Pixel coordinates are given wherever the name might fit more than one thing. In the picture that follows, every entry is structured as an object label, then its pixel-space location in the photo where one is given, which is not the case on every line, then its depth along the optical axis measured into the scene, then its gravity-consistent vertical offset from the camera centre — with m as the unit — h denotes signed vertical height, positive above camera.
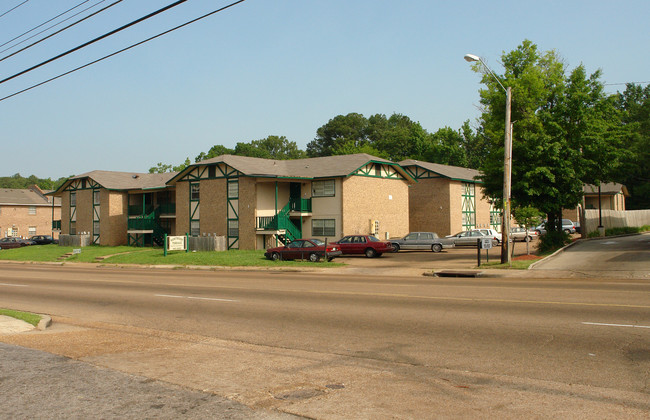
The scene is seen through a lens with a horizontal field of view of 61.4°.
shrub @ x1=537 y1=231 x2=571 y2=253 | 31.49 -1.16
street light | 23.67 +2.06
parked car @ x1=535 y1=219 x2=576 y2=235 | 52.57 -0.49
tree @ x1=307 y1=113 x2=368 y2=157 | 111.12 +19.37
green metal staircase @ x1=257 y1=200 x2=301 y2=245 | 39.24 +0.19
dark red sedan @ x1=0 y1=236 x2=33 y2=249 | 60.01 -1.20
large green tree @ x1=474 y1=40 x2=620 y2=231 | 28.58 +4.55
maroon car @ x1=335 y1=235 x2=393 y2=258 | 34.16 -1.31
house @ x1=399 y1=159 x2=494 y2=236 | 49.88 +2.28
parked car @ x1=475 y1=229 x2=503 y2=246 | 40.83 -0.83
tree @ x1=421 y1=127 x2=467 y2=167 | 79.75 +10.92
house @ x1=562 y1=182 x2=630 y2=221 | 67.25 +2.83
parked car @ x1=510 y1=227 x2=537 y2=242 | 45.75 -0.99
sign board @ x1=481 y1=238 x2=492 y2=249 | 24.32 -0.95
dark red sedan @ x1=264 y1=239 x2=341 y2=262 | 31.44 -1.44
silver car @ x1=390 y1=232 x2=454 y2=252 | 38.09 -1.27
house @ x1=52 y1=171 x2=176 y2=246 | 50.59 +2.24
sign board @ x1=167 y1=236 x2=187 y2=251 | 40.07 -1.06
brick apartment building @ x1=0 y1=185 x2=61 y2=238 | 76.69 +2.73
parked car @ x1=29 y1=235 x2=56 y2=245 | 64.88 -1.02
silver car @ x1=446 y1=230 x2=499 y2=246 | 40.38 -1.04
